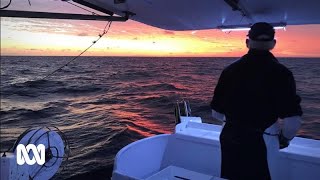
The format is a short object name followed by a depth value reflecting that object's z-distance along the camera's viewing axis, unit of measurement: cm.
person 277
